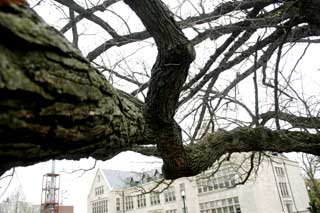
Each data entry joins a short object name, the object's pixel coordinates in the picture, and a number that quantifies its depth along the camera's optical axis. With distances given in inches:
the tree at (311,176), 265.9
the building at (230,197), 734.5
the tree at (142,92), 24.4
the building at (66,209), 1218.8
